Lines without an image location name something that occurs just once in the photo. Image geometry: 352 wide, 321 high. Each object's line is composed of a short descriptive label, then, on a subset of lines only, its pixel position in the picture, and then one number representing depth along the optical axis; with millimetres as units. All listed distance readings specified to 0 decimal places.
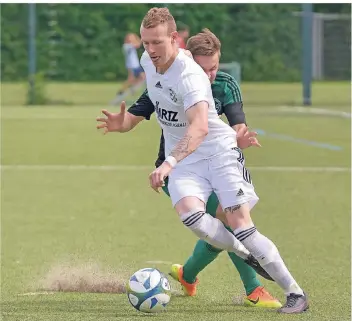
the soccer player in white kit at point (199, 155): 13727
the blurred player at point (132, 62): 63697
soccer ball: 14266
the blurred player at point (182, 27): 64975
